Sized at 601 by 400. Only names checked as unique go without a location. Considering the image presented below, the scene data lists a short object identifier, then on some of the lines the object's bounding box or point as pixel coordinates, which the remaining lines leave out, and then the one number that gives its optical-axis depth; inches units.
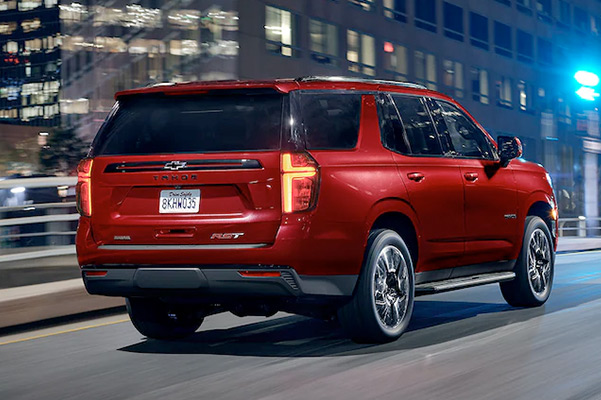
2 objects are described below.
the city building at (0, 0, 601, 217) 1369.3
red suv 283.9
